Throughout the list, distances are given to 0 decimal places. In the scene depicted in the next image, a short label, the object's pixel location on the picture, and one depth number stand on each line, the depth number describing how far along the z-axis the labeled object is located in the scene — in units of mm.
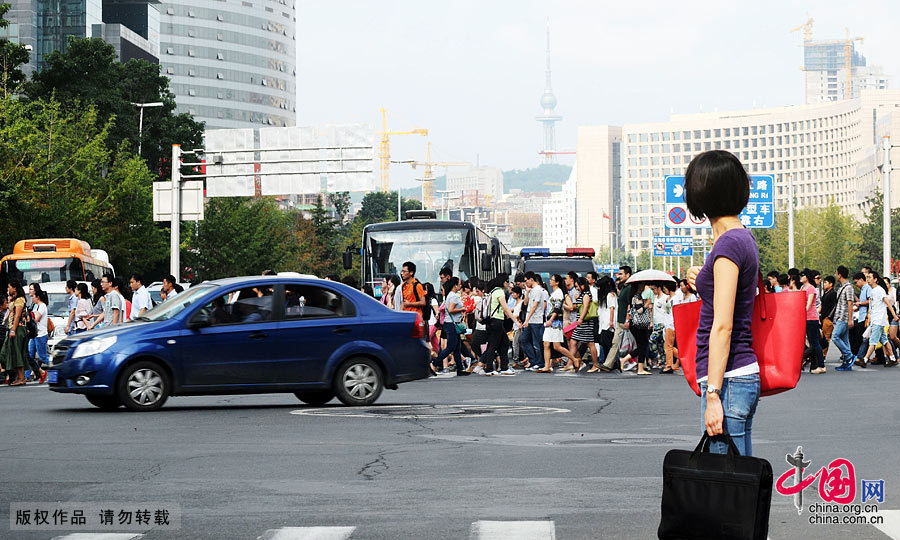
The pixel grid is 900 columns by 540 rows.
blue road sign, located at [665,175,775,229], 44538
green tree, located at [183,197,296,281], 72938
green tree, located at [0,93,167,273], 44875
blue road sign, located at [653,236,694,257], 70375
